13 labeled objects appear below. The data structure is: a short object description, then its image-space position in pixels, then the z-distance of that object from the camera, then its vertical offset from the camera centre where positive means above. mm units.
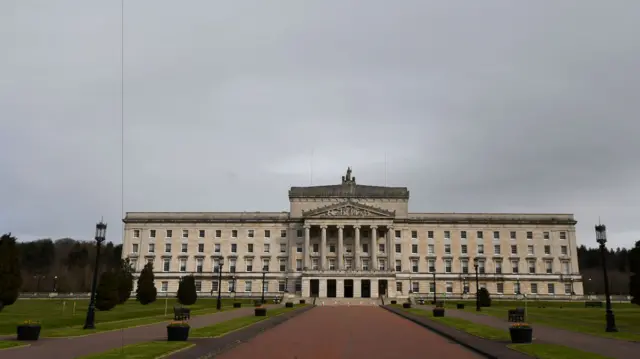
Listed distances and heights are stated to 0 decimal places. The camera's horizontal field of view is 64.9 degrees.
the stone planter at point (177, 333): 24438 -3196
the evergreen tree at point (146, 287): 71500 -2955
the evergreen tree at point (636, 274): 39844 -656
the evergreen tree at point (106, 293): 53878 -2794
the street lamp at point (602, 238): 34412 +1998
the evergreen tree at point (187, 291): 65438 -3232
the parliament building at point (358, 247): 112938 +4307
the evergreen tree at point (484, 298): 74750 -4695
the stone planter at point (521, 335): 24641 -3344
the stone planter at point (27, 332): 24719 -3165
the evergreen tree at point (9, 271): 44438 -382
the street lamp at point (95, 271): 31781 -327
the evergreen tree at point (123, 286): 68500 -2638
